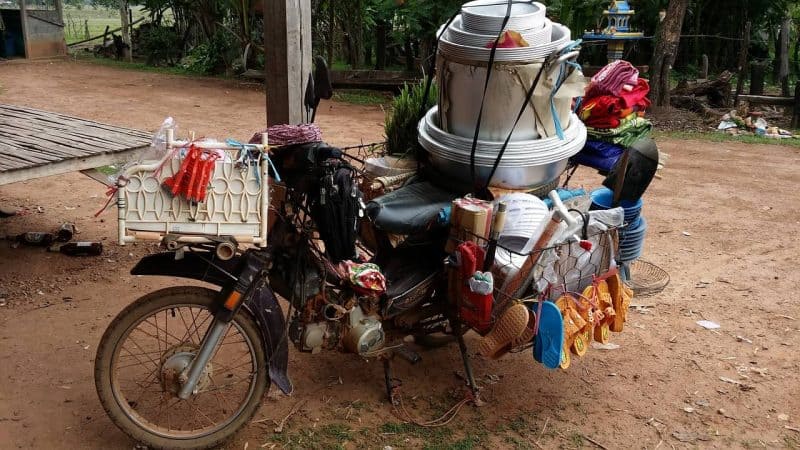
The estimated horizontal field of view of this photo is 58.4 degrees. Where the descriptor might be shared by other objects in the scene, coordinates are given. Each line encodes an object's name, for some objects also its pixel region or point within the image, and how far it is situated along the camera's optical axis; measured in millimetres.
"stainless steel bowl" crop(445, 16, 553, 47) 3262
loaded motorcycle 2812
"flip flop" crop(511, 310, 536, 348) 3037
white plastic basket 2576
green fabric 3743
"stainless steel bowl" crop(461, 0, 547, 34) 3266
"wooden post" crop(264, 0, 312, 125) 4156
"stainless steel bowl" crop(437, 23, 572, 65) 3174
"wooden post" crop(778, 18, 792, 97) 12602
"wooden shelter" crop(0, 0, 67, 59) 16859
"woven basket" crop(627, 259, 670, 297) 4410
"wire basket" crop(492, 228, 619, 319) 3027
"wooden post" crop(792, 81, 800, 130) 10859
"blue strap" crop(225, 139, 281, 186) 2631
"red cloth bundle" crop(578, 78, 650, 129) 3727
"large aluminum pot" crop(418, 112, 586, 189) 3285
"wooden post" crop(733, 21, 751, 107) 12180
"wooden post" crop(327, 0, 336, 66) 14318
